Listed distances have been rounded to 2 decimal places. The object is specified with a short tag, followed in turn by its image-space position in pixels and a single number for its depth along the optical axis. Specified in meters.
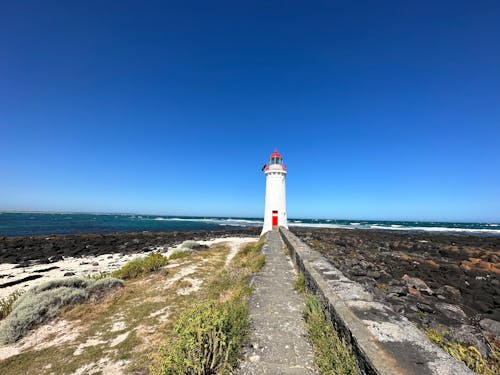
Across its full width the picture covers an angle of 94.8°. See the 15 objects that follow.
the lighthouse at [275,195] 19.44
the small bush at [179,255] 12.93
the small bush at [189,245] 16.49
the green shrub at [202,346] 2.55
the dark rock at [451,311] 5.76
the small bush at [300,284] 5.52
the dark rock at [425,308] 5.89
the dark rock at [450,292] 7.52
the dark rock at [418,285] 7.75
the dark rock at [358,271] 9.15
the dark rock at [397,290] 7.01
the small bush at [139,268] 9.45
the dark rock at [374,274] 9.23
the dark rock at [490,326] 5.09
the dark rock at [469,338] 4.04
